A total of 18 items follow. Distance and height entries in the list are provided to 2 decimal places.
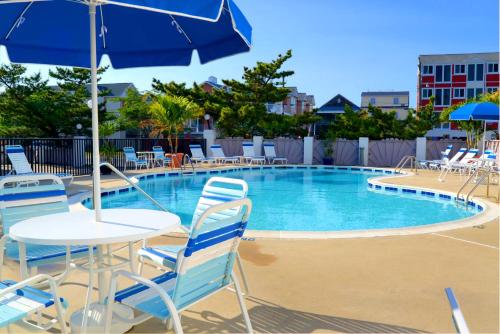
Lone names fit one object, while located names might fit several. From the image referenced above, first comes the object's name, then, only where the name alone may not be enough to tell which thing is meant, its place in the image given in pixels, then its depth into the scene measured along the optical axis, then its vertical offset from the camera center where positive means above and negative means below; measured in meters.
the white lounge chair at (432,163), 16.27 -0.88
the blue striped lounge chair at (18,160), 9.45 -0.43
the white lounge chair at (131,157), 15.03 -0.58
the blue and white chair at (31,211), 3.06 -0.54
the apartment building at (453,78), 43.28 +6.34
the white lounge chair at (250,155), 19.47 -0.65
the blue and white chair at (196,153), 18.08 -0.55
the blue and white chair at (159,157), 16.12 -0.64
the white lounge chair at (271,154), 20.05 -0.62
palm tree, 16.95 +1.18
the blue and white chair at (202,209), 2.97 -0.55
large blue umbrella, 3.74 +0.96
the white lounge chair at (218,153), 18.83 -0.55
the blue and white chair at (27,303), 2.00 -0.80
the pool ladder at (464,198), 8.57 -1.19
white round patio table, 2.32 -0.51
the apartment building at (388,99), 61.62 +5.95
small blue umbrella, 10.86 +0.72
